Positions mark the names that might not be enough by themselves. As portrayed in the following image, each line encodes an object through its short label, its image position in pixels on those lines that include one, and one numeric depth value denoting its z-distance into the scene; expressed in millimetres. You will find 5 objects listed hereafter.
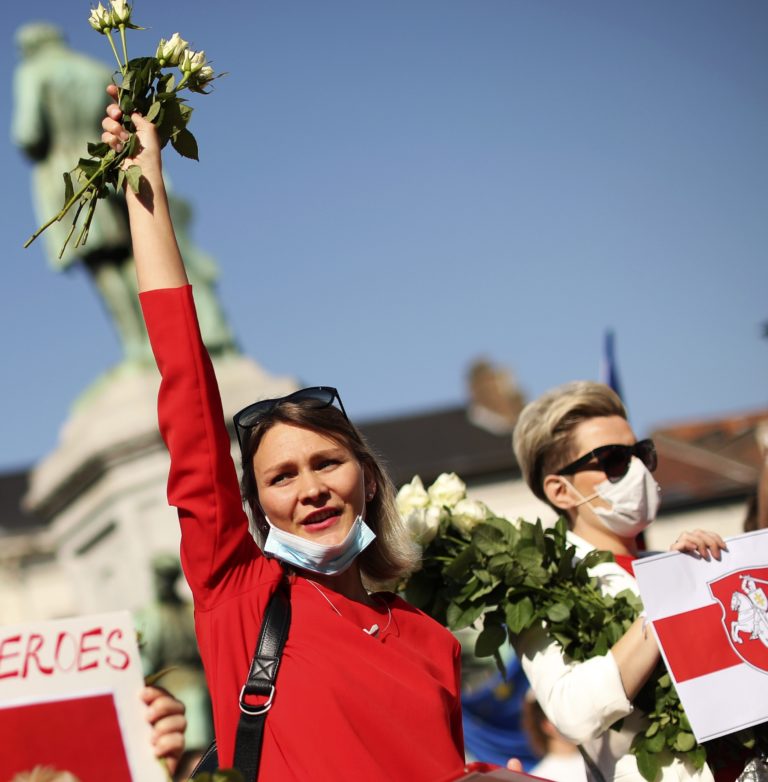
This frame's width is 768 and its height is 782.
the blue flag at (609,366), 6406
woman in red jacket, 2717
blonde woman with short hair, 3520
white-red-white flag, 3457
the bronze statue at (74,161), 12609
